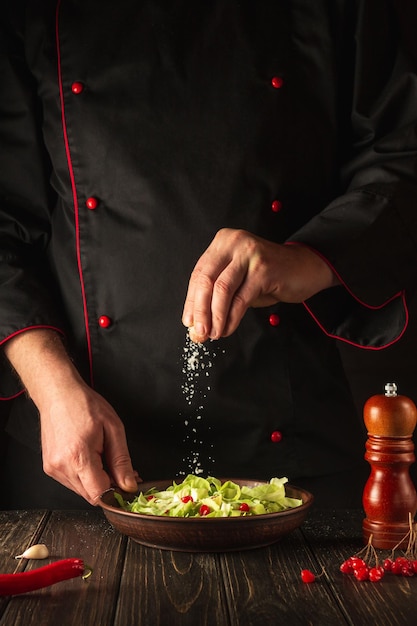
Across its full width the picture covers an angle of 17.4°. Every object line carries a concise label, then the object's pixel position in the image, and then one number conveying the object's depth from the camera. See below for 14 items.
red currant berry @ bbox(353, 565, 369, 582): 1.05
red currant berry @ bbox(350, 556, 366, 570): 1.06
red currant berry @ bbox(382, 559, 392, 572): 1.08
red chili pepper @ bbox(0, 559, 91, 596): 1.02
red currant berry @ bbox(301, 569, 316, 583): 1.05
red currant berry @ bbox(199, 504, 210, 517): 1.14
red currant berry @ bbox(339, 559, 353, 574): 1.07
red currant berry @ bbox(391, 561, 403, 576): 1.07
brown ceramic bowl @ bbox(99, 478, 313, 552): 1.09
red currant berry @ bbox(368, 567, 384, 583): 1.05
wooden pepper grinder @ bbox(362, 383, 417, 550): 1.14
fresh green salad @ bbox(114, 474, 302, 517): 1.14
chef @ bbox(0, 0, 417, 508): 1.36
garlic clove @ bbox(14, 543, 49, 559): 1.10
